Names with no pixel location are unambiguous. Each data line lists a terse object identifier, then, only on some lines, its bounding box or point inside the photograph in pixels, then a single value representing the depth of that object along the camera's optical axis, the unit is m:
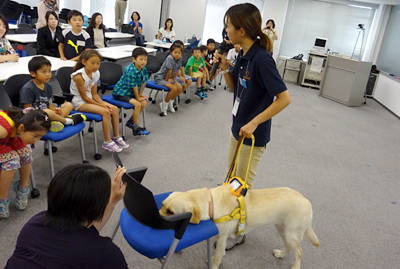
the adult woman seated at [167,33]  8.12
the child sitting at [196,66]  5.44
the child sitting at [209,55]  6.87
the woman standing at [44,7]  5.29
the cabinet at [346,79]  6.88
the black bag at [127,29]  8.47
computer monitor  8.93
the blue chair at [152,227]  1.24
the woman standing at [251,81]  1.55
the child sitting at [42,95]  2.35
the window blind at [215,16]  10.08
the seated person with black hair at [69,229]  0.90
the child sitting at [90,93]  2.91
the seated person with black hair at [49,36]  4.16
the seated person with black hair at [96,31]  5.14
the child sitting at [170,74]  4.51
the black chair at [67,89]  2.86
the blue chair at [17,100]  2.28
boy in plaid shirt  3.47
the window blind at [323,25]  9.45
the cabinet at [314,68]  8.65
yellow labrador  1.45
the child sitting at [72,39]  4.02
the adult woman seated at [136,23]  8.89
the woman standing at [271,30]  8.09
